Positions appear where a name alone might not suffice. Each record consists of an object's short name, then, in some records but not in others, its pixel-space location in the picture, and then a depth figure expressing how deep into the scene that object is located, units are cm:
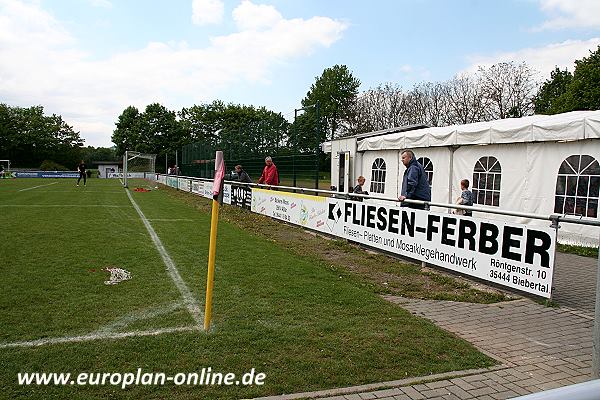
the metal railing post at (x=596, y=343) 359
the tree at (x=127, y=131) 9188
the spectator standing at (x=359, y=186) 1460
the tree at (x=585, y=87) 3325
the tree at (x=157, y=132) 9044
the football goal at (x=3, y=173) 5908
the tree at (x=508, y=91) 4034
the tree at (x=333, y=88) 7275
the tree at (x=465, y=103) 4366
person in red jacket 1653
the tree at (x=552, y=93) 3756
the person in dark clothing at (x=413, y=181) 911
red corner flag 485
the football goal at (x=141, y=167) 5964
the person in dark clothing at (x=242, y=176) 1917
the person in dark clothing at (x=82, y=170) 3961
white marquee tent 1066
